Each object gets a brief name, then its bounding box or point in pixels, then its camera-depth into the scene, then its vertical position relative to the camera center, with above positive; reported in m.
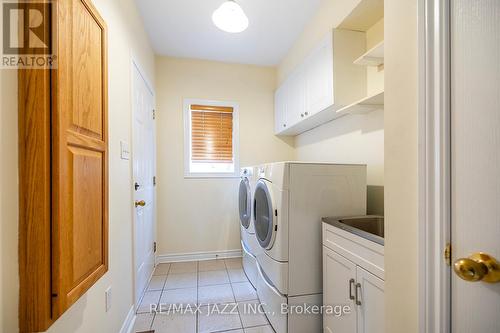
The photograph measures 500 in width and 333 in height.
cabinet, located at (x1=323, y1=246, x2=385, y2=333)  0.99 -0.69
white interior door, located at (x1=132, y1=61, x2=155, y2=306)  1.82 -0.11
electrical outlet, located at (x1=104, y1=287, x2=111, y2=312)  1.22 -0.76
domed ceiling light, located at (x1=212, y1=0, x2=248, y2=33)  1.70 +1.23
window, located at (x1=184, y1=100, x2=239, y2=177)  2.86 +0.39
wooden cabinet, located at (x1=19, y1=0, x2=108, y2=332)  0.69 -0.03
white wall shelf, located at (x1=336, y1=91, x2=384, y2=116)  1.43 +0.45
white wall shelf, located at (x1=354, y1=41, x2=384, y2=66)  1.37 +0.76
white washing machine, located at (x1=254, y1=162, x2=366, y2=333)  1.43 -0.38
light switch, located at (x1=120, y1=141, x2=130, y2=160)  1.48 +0.12
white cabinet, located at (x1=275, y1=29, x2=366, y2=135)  1.74 +0.78
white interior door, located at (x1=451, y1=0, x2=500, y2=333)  0.54 +0.04
